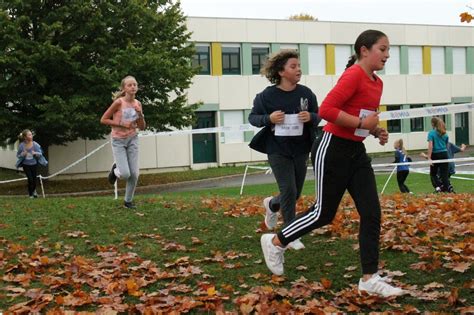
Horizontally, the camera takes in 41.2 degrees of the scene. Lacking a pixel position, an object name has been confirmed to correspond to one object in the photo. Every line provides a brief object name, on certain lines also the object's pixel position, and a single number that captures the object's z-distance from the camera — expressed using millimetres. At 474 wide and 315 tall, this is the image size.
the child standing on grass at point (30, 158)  16406
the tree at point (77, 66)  22531
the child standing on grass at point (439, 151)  15195
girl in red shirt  4660
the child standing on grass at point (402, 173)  16375
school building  34344
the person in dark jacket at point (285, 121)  6008
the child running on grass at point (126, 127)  9156
